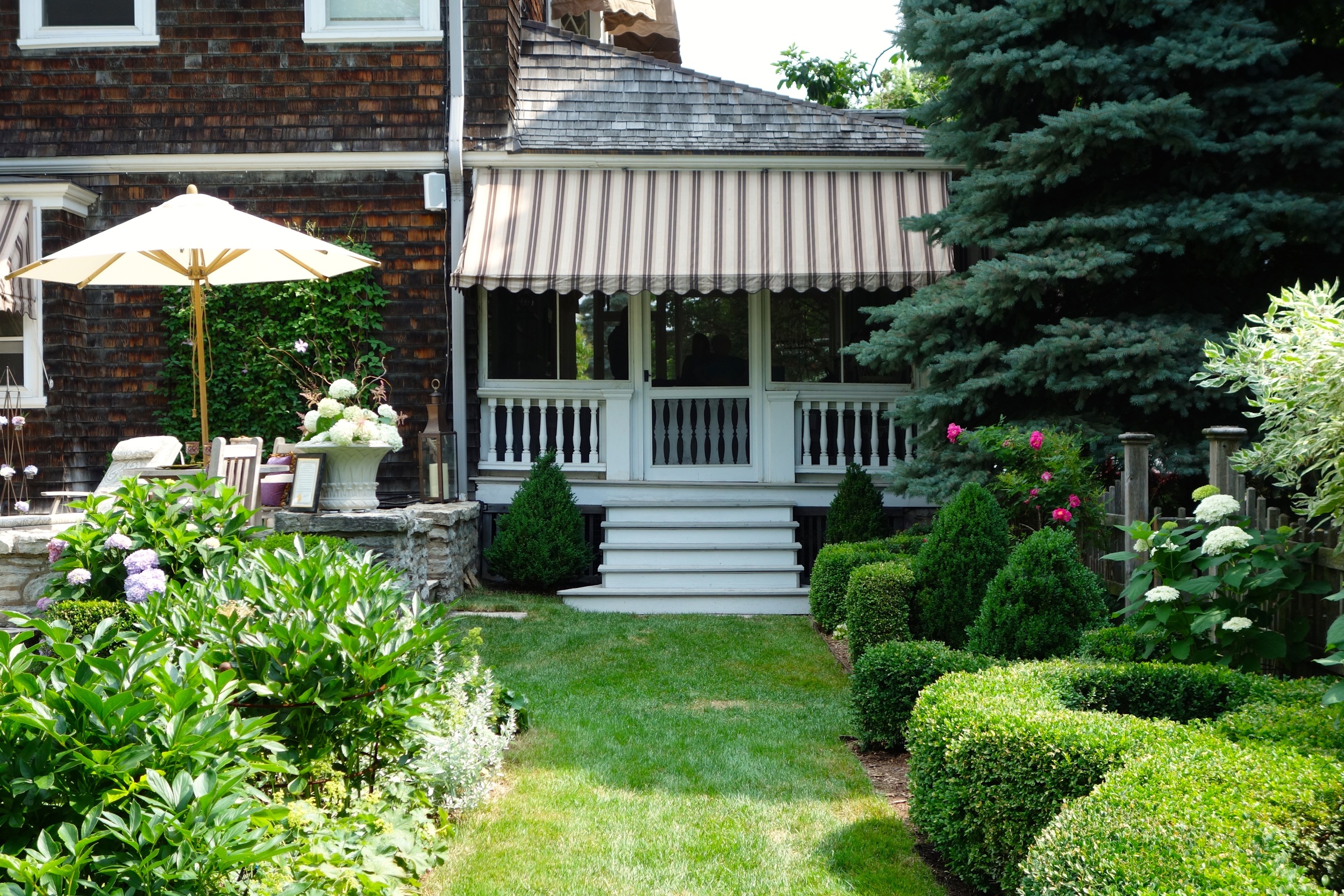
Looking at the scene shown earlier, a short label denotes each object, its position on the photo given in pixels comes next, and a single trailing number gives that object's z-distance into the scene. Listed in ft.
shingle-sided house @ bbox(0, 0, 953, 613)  33.91
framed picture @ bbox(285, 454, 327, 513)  27.99
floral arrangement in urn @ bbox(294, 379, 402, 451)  27.99
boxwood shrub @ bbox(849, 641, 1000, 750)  18.03
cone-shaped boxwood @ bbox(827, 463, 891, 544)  32.24
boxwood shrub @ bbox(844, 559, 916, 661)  21.86
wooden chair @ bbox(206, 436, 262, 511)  24.50
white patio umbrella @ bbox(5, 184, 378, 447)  23.18
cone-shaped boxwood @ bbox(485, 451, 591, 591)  33.12
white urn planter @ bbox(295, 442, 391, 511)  28.81
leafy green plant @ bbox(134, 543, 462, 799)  12.68
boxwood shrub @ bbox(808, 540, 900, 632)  27.45
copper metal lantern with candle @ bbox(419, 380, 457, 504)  33.78
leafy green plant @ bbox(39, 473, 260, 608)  18.39
